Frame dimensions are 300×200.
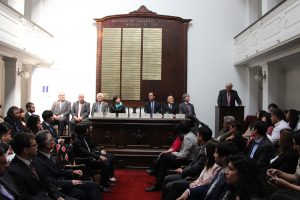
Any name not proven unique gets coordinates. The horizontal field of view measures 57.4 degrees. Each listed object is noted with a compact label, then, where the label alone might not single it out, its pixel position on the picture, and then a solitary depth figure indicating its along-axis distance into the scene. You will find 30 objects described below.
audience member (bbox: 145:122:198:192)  4.13
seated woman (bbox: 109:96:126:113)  7.11
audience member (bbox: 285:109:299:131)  5.14
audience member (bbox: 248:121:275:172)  3.28
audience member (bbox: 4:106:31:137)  4.59
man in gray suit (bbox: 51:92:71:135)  7.74
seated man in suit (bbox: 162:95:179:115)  7.74
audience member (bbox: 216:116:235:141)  4.59
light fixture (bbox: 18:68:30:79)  7.66
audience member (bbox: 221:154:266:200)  1.84
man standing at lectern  8.07
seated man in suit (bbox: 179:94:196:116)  7.78
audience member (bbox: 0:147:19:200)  2.06
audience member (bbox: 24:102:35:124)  5.98
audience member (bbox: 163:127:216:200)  3.13
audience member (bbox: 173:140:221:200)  2.88
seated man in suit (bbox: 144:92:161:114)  7.94
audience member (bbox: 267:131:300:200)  2.44
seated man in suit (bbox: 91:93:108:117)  7.69
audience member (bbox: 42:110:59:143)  4.94
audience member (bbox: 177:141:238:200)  2.41
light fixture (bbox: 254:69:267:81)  7.62
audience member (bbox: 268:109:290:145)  4.34
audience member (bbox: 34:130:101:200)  2.83
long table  6.06
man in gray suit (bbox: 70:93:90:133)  7.77
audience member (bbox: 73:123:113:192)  4.17
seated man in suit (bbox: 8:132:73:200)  2.28
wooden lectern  7.42
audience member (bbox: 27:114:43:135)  4.47
